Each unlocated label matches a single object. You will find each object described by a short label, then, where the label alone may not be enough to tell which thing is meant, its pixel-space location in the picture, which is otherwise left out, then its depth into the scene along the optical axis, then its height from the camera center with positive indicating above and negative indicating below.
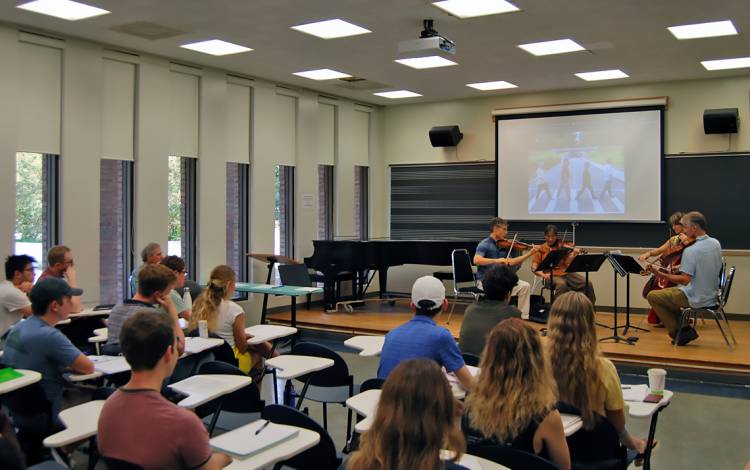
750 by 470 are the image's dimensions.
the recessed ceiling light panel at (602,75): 9.09 +2.01
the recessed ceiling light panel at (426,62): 8.40 +2.00
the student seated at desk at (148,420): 2.21 -0.64
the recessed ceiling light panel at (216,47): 7.64 +1.98
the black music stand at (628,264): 7.29 -0.40
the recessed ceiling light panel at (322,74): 9.18 +2.01
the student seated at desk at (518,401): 2.53 -0.65
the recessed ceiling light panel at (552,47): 7.55 +1.98
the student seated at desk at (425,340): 3.31 -0.56
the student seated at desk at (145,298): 4.23 -0.46
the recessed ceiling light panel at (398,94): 10.66 +2.03
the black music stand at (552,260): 7.96 -0.40
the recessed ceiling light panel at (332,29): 6.80 +1.96
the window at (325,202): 11.02 +0.35
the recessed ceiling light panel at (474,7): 6.05 +1.93
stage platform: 6.52 -1.24
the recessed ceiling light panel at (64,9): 6.19 +1.95
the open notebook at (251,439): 2.46 -0.80
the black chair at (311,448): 2.74 -0.88
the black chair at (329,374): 4.30 -0.95
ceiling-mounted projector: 6.41 +1.68
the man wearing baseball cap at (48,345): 3.52 -0.62
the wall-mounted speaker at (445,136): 11.13 +1.43
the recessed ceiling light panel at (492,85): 9.89 +2.02
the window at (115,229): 7.88 -0.07
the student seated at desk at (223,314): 4.69 -0.61
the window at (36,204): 7.15 +0.19
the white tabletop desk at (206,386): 3.13 -0.79
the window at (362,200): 11.79 +0.41
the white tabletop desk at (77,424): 2.62 -0.81
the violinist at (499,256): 8.55 -0.39
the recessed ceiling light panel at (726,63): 8.33 +1.99
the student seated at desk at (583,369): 2.94 -0.61
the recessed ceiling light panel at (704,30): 6.79 +1.97
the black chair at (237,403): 3.89 -1.02
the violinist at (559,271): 8.70 -0.57
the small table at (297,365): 3.80 -0.81
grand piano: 9.57 -0.43
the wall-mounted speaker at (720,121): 9.03 +1.38
